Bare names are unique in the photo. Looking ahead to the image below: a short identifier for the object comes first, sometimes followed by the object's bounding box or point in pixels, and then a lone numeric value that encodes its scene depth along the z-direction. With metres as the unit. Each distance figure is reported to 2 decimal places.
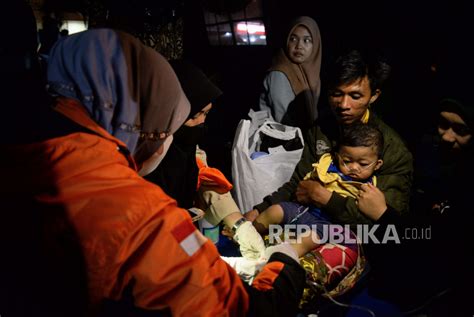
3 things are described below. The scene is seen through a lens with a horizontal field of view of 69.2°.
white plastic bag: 2.75
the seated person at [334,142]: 2.33
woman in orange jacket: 0.92
